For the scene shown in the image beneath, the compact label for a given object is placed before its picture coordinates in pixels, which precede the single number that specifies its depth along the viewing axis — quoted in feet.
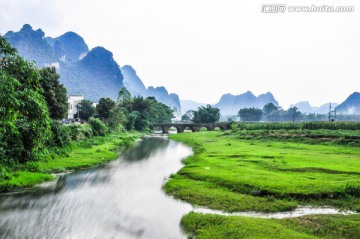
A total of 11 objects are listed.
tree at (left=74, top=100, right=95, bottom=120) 372.17
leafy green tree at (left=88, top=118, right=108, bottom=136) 232.53
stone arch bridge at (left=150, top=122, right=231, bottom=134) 419.33
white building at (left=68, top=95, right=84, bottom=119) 390.09
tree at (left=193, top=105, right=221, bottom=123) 494.18
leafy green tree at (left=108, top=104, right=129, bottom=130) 302.45
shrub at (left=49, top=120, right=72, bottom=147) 134.87
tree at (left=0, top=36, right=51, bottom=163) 49.01
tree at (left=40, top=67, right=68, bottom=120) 168.86
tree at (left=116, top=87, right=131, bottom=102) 508.53
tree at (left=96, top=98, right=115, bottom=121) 320.91
